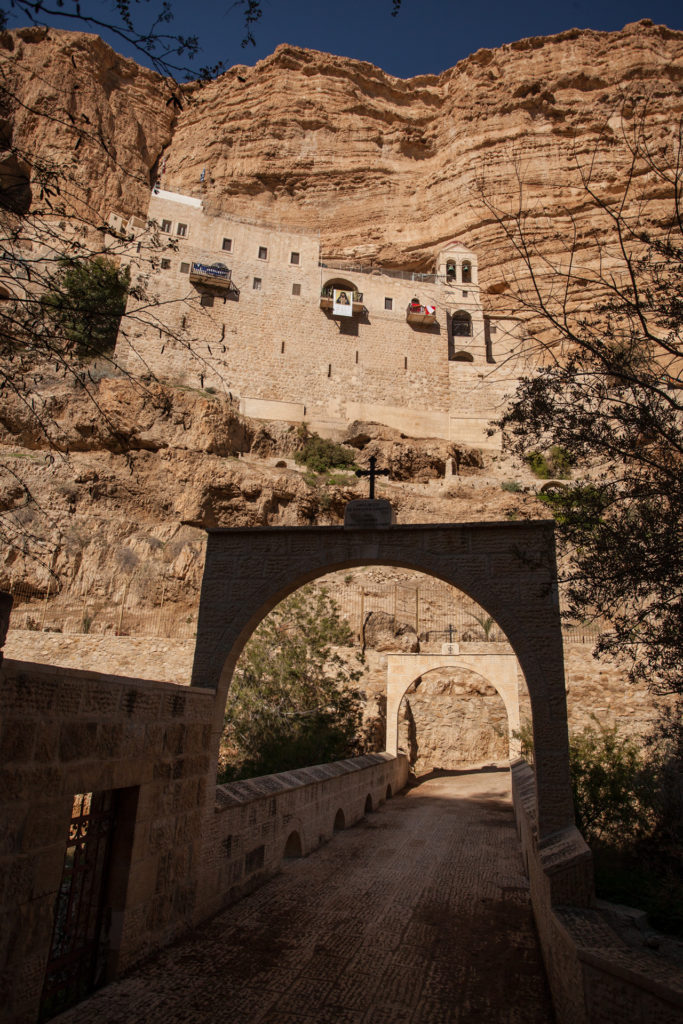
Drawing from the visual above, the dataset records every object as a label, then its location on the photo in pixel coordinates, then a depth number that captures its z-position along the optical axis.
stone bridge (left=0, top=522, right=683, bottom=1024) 3.24
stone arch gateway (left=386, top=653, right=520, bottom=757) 14.78
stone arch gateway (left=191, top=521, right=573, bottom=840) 5.15
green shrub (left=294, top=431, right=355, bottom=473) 26.14
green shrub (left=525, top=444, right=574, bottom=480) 26.92
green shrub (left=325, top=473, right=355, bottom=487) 23.61
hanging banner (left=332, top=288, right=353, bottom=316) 31.56
